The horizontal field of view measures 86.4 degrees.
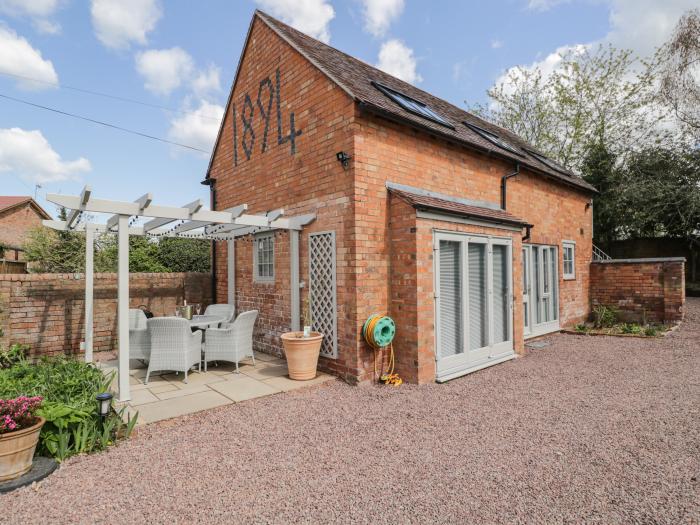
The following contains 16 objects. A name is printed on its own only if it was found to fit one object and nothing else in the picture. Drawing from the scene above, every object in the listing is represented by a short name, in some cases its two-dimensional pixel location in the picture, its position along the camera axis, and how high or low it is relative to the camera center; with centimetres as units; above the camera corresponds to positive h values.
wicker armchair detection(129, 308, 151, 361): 598 -113
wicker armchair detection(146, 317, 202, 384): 532 -105
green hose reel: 521 -82
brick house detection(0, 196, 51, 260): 2427 +398
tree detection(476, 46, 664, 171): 1844 +926
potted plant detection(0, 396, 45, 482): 280 -122
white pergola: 455 +80
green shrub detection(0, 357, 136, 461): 329 -127
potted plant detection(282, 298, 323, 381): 542 -117
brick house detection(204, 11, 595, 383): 544 +103
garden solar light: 347 -121
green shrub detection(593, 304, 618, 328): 1064 -129
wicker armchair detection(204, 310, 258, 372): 589 -109
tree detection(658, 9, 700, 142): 1587 +884
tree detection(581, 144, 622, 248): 1698 +367
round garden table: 618 -83
